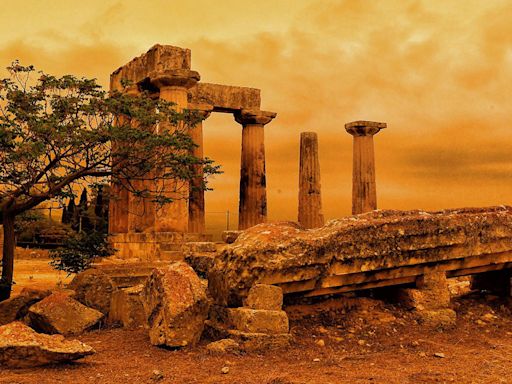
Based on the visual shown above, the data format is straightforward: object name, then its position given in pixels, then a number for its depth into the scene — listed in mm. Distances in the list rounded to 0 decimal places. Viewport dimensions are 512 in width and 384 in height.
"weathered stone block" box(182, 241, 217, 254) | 10470
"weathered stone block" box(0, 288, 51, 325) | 9680
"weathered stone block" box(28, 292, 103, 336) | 8695
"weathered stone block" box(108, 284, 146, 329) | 9227
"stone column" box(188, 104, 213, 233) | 21062
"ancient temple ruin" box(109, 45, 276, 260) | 16594
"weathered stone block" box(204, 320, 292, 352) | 7496
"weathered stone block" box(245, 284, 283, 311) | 7801
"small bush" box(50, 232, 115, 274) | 14969
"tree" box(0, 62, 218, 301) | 11930
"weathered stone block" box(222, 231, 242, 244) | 11742
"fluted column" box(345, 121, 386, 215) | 24547
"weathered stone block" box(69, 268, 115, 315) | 9992
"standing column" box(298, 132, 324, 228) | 24172
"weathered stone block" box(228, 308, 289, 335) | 7652
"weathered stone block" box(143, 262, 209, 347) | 7539
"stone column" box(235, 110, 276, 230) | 22859
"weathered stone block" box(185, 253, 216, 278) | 9585
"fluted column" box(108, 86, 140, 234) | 19469
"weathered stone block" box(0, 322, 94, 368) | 6719
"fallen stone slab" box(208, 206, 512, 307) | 7965
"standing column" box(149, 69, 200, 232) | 16375
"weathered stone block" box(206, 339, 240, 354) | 7406
